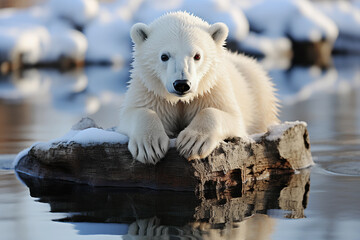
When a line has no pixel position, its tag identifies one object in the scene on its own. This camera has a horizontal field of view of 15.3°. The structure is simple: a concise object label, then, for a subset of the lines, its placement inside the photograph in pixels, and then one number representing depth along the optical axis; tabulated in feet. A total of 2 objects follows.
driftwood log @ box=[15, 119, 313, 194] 27.02
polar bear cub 25.95
